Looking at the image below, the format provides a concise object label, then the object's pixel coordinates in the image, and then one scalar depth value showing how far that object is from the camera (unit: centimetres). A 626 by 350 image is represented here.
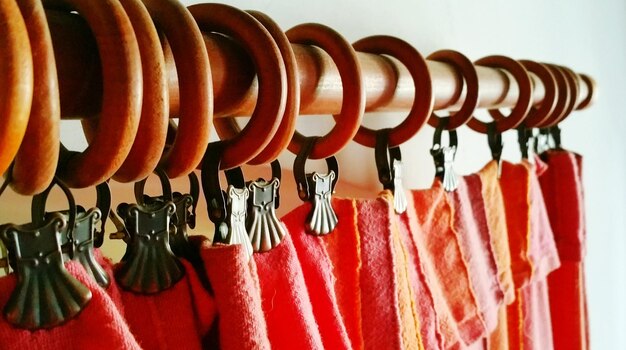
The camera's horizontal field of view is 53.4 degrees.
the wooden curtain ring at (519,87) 54
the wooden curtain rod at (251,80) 20
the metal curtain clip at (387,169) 39
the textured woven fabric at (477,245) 48
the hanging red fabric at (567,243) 71
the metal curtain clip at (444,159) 47
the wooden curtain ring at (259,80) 24
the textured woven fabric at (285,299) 28
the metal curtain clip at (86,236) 21
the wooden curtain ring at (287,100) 26
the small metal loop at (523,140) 62
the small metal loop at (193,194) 27
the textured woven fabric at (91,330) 21
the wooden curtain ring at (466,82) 46
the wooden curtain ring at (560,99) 63
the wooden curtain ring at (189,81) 22
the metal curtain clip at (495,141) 56
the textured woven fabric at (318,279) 31
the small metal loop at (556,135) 74
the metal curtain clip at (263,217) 28
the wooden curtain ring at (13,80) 16
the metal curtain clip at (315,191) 32
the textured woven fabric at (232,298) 23
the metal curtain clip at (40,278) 20
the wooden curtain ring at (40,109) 17
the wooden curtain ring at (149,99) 20
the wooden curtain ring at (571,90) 66
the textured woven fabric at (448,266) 46
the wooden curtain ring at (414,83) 38
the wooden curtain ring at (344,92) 31
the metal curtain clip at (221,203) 25
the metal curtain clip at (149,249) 23
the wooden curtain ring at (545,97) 60
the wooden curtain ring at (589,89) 74
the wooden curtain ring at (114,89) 19
